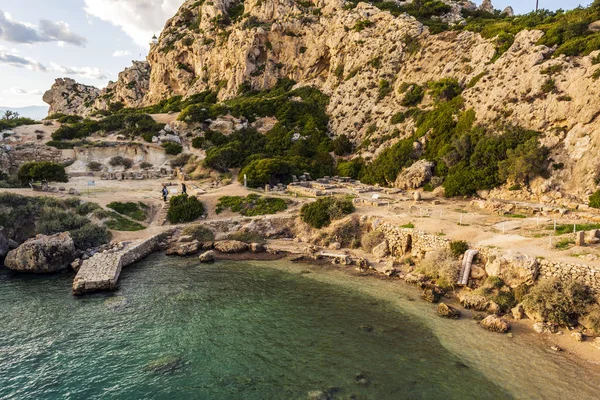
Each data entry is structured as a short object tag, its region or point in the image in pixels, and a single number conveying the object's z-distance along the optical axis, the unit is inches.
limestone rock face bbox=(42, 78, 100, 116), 4423.0
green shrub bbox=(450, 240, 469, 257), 855.1
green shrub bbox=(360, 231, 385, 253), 1073.5
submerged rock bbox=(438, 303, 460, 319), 693.9
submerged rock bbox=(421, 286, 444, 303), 762.2
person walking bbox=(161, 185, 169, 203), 1407.9
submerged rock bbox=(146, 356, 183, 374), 528.2
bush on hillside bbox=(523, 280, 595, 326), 633.6
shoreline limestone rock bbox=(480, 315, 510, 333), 636.1
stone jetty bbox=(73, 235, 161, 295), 797.2
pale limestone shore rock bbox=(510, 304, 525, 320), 673.6
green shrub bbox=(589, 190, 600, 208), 1067.9
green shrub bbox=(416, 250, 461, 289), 814.7
